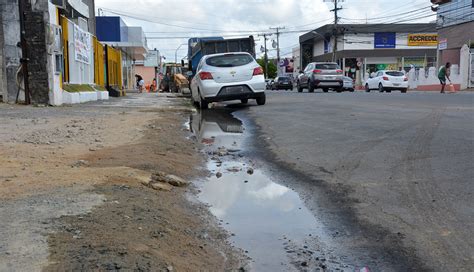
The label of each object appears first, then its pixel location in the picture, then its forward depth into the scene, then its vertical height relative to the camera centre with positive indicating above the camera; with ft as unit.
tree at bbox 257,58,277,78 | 399.42 +13.03
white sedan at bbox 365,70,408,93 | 97.50 +0.87
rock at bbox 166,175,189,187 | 17.20 -3.32
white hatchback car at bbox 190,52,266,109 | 45.88 +0.78
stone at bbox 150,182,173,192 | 16.01 -3.28
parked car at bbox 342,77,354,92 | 119.34 +0.40
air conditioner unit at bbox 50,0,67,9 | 54.54 +9.41
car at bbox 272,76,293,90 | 158.32 +0.95
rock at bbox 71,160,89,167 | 18.07 -2.83
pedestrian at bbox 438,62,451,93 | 88.12 +2.00
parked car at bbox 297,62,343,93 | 87.30 +1.56
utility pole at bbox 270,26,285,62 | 311.68 +26.94
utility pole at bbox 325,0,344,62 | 189.16 +22.33
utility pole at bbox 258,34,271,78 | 330.26 +29.27
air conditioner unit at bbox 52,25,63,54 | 42.91 +4.29
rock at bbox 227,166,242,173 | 20.58 -3.48
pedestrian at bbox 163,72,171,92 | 147.74 +1.39
